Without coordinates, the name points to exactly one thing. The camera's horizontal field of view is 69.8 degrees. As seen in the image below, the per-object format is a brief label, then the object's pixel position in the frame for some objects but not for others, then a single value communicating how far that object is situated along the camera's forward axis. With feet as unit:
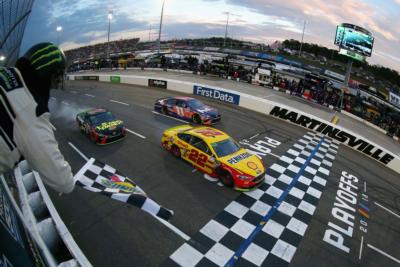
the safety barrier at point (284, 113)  51.49
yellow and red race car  30.55
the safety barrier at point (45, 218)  12.16
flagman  5.34
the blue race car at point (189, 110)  52.85
